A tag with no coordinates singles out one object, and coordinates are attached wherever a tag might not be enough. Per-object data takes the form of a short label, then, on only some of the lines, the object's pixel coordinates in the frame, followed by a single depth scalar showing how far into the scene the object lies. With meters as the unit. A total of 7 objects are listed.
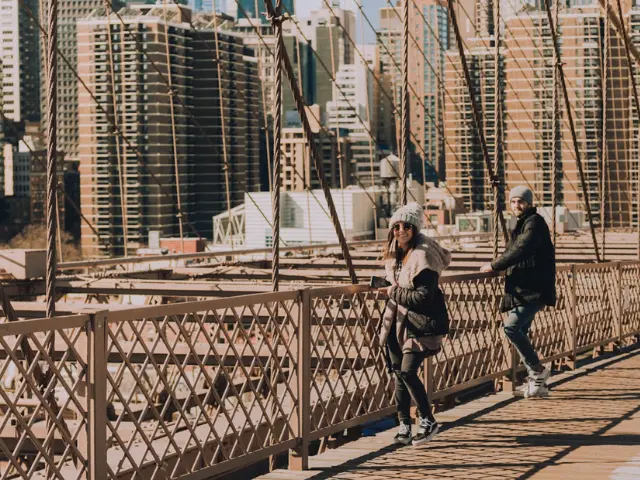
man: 7.22
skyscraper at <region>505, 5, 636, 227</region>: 59.88
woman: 5.73
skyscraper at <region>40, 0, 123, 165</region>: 100.81
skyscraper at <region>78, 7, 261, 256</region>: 76.31
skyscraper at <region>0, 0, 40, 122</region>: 88.19
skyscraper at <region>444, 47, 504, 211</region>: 67.25
